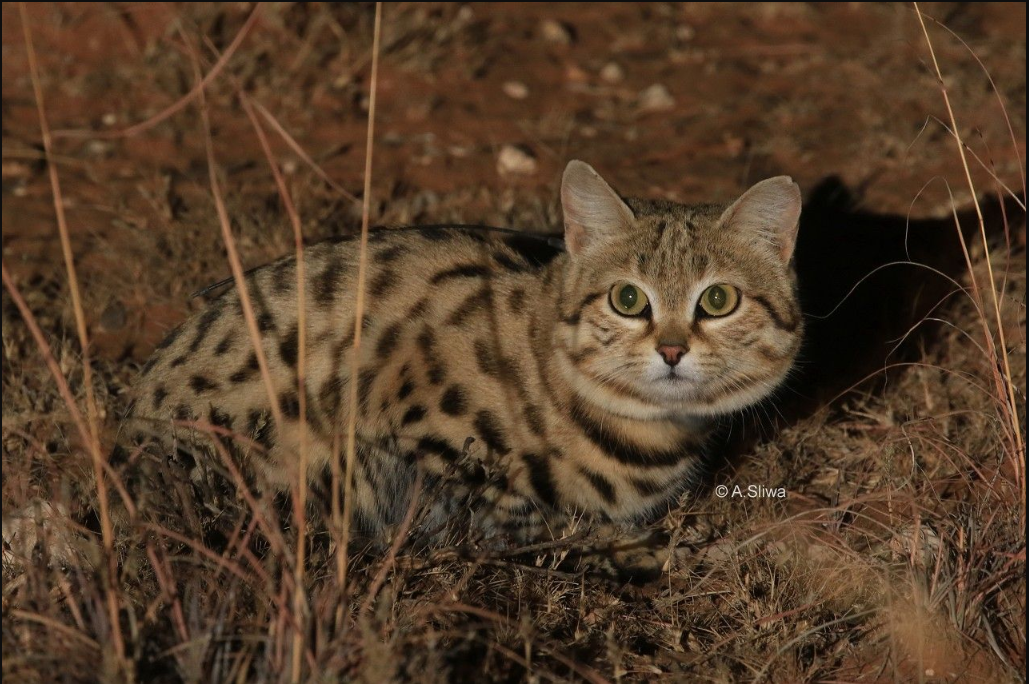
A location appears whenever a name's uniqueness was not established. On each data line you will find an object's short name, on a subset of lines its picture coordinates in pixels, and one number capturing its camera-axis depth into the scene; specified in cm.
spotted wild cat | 746
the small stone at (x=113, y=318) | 1032
